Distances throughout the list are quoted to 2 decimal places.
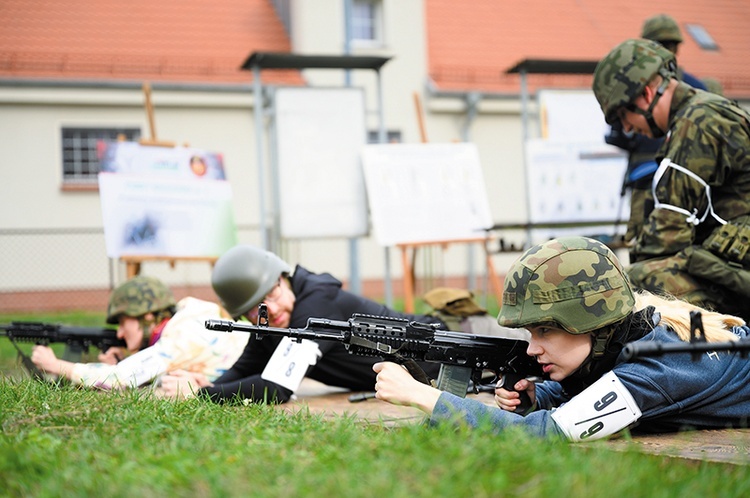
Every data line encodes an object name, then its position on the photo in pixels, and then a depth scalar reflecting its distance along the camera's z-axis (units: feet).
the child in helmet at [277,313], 17.67
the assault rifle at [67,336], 23.41
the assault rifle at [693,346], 9.69
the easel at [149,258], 31.22
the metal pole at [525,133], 37.27
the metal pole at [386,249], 35.09
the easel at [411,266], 33.47
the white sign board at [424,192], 34.53
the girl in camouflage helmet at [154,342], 20.08
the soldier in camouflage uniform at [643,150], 21.99
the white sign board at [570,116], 38.32
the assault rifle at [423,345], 13.80
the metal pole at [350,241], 36.88
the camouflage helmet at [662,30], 26.63
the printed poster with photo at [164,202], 31.19
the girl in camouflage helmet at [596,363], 12.06
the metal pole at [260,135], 33.39
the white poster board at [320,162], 34.14
